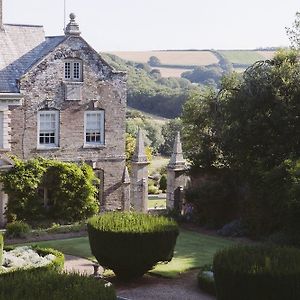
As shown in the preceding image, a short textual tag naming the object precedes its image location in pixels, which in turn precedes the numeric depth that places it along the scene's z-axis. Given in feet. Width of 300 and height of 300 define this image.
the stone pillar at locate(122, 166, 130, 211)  117.19
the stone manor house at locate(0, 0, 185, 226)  106.93
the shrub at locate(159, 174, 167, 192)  175.42
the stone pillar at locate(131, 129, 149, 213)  113.80
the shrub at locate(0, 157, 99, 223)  103.14
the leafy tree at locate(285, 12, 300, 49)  104.43
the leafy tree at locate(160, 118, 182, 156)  258.57
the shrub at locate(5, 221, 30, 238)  92.12
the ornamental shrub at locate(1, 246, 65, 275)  63.62
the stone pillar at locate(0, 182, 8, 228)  103.55
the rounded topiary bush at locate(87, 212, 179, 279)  62.95
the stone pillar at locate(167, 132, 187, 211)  110.22
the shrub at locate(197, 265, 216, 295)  62.23
